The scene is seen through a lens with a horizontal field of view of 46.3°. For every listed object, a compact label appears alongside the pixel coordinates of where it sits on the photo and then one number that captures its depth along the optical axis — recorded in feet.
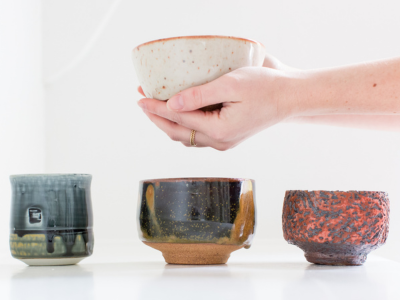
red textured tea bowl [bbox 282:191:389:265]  2.30
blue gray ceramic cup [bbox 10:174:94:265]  2.38
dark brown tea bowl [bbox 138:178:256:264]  2.30
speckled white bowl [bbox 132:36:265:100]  2.10
